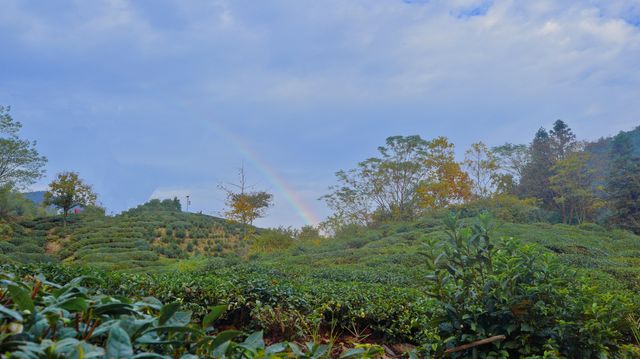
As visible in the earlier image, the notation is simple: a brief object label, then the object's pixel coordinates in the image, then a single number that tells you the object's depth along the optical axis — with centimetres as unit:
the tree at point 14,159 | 2108
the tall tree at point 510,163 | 2280
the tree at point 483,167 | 2236
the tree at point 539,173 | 2480
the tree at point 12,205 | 2153
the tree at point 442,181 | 2047
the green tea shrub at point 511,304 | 187
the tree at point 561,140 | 2703
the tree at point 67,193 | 2295
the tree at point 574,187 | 2183
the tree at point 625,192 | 1867
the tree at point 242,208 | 1777
